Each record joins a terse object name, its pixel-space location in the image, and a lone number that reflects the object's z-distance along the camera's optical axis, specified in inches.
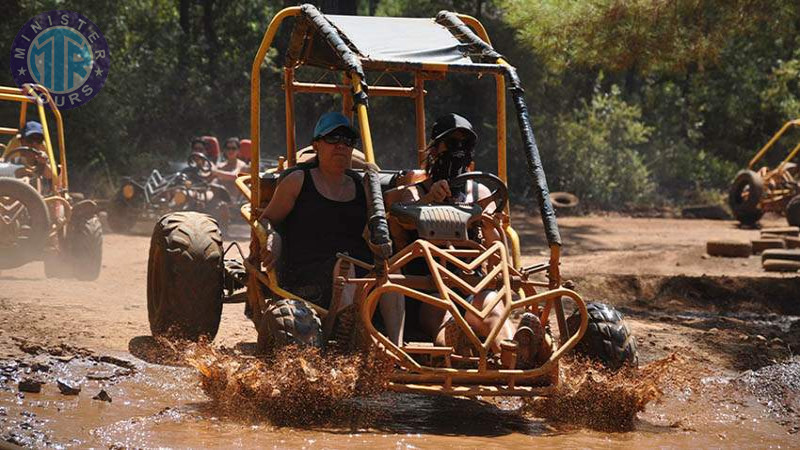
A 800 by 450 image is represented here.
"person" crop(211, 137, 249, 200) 717.3
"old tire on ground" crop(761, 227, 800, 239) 664.6
